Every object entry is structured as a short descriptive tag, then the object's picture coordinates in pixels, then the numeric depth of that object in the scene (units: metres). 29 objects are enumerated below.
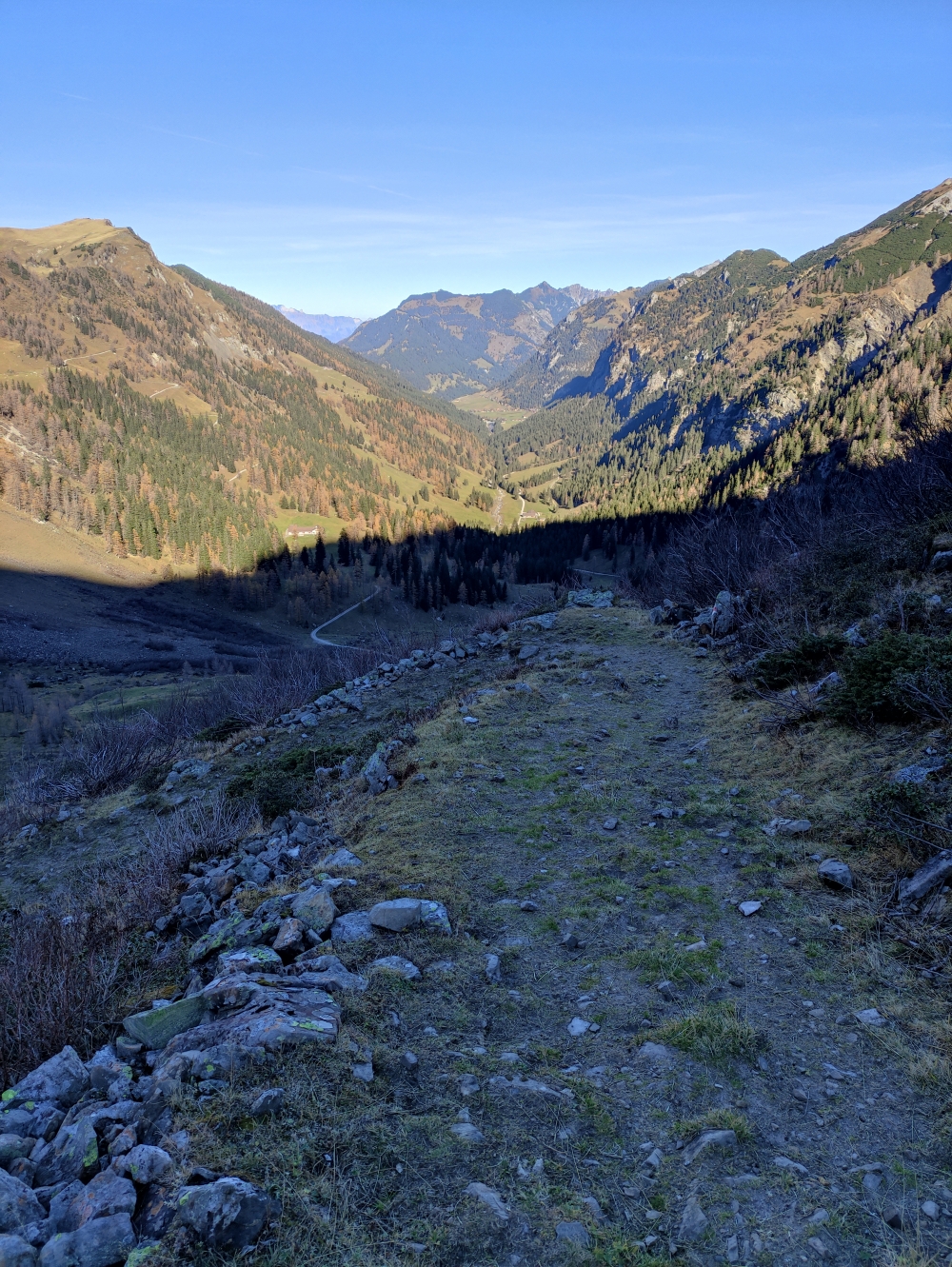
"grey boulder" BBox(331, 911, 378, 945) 6.77
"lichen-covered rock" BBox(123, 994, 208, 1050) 5.48
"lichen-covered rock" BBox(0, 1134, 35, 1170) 4.25
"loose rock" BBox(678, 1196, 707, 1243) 3.82
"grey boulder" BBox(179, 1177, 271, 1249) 3.60
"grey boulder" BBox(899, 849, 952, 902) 6.47
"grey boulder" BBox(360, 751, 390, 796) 12.23
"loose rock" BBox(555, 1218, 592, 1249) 3.80
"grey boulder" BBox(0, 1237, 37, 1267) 3.41
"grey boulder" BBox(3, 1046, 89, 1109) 4.78
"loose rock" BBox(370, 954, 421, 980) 6.12
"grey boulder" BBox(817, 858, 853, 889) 7.25
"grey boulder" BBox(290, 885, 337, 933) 6.98
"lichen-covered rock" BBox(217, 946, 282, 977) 6.11
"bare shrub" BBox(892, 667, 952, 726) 9.32
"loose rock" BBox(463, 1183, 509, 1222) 3.93
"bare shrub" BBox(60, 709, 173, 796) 22.33
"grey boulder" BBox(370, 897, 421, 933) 6.96
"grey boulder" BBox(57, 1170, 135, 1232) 3.65
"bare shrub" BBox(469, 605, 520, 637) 29.43
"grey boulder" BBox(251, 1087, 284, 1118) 4.38
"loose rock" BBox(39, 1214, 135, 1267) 3.44
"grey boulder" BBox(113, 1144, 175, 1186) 3.88
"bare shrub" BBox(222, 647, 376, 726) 25.98
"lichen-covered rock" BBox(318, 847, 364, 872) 8.58
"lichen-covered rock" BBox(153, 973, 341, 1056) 4.95
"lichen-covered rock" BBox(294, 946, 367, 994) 5.80
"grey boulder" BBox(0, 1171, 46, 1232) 3.70
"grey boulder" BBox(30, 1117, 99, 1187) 4.08
